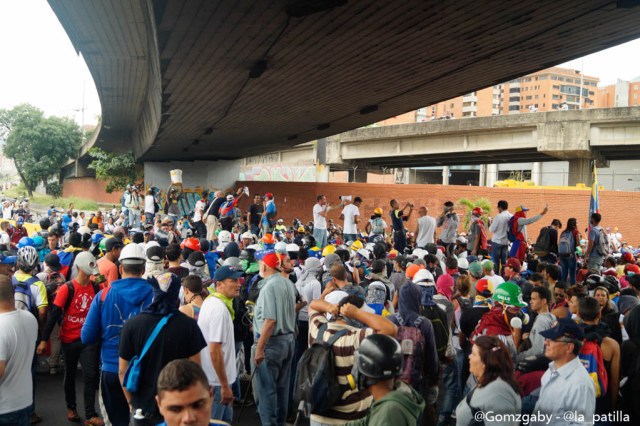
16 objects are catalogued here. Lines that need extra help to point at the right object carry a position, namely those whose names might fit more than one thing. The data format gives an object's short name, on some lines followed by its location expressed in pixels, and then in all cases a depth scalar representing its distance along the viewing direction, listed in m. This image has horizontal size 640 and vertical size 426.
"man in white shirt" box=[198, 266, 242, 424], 5.14
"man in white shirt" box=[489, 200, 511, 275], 13.16
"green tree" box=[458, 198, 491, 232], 25.54
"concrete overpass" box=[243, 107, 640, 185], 30.23
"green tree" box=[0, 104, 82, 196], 63.12
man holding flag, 12.39
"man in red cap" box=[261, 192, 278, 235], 18.88
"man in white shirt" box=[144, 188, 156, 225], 21.55
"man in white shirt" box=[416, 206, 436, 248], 13.97
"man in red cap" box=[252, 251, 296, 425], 5.72
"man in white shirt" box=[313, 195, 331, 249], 16.95
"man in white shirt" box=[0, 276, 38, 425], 4.41
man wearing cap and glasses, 4.11
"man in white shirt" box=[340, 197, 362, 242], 16.08
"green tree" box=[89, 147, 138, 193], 43.44
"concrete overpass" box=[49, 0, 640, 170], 8.55
